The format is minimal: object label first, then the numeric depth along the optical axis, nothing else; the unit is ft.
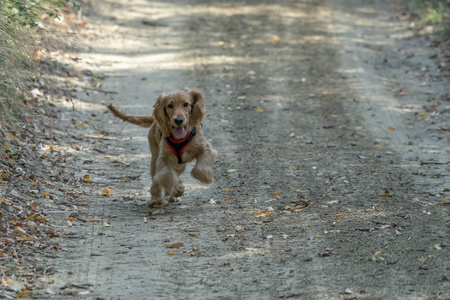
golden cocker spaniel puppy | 47.14
